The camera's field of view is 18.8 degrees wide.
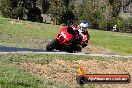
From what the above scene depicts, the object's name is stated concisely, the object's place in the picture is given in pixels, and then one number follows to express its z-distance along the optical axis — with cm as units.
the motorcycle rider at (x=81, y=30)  2123
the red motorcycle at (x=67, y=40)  2130
